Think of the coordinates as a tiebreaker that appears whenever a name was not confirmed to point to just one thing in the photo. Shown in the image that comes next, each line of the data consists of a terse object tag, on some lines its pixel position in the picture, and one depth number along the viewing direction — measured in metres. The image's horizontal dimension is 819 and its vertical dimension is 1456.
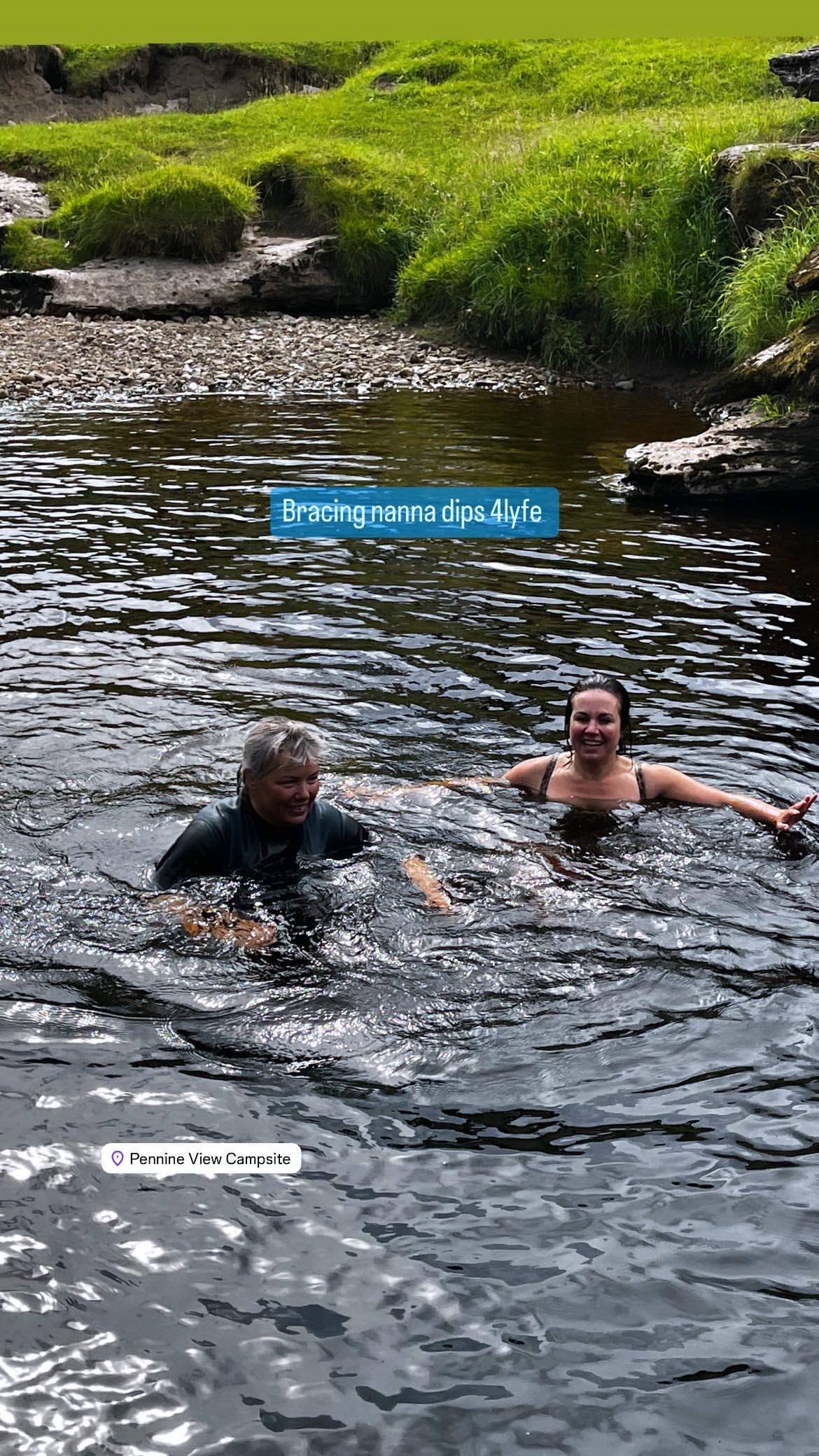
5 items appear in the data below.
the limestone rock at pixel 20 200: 29.05
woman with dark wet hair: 8.29
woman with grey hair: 7.11
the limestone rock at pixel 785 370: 15.55
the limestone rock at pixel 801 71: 25.16
